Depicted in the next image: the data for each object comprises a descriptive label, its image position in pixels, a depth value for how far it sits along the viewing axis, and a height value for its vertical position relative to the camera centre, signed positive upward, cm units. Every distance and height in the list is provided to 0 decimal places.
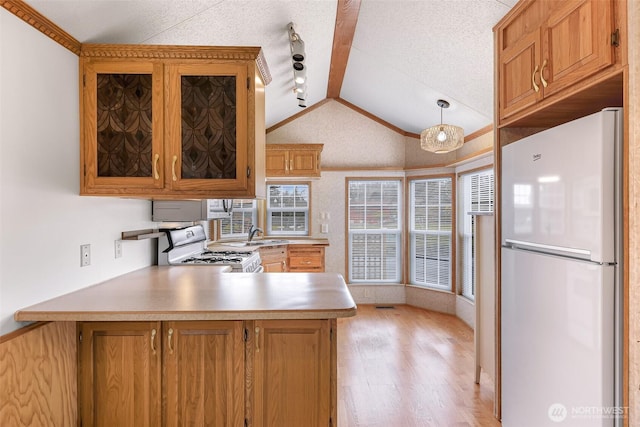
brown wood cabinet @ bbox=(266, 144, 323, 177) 505 +68
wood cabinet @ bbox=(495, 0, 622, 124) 144 +74
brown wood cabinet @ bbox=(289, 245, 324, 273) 491 -65
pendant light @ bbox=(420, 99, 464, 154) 356 +70
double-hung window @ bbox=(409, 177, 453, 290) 505 -32
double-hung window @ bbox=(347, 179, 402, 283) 555 -32
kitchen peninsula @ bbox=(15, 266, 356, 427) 172 -75
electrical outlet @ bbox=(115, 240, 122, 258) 232 -24
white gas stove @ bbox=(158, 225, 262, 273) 291 -39
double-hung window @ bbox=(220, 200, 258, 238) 517 -14
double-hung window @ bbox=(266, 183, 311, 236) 557 -1
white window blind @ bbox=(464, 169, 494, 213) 406 +22
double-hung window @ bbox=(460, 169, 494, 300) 420 +2
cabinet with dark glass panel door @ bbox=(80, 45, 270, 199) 198 +49
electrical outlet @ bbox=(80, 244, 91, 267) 199 -24
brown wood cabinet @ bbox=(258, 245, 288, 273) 447 -60
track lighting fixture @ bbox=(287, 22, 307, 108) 287 +129
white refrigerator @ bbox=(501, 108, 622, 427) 136 -28
